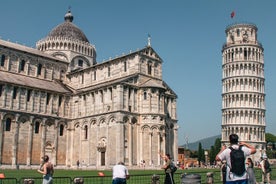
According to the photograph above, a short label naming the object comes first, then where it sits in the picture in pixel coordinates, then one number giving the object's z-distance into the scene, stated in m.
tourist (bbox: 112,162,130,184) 13.77
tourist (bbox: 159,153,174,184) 14.27
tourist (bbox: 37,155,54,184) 12.41
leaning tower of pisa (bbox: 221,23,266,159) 74.62
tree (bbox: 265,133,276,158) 105.09
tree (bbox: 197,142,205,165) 77.81
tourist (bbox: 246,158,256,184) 14.08
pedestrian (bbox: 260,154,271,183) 19.81
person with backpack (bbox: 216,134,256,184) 8.09
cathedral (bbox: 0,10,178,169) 44.97
